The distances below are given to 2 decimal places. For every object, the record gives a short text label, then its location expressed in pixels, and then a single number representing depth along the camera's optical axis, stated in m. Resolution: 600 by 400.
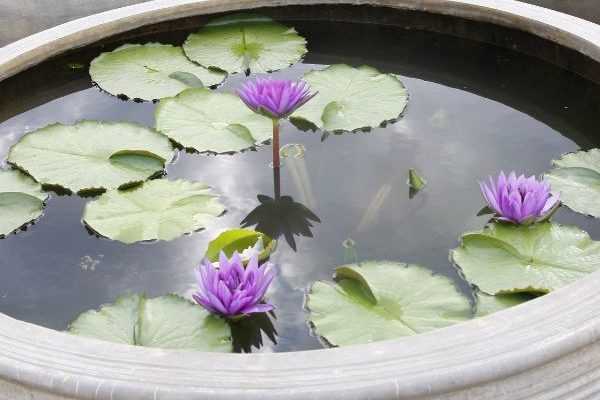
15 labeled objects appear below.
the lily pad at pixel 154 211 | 2.57
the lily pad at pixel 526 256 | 2.47
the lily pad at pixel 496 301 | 2.43
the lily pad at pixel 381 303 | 2.40
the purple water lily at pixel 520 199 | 2.53
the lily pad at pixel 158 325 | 2.39
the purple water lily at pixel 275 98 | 2.65
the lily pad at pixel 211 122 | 2.74
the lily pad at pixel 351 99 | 2.78
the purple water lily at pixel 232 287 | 2.39
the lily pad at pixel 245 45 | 2.94
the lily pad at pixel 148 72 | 2.88
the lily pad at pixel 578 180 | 2.59
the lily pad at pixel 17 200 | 2.59
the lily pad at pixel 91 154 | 2.67
